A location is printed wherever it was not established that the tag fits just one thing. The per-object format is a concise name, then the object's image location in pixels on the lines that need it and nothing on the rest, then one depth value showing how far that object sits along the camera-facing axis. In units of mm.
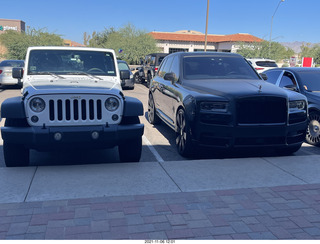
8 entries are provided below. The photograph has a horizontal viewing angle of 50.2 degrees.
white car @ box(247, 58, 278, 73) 18875
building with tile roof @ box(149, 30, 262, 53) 61781
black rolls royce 5582
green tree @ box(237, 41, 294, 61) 38875
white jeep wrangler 4656
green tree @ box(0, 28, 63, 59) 38469
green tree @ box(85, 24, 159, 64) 48125
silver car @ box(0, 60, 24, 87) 16250
